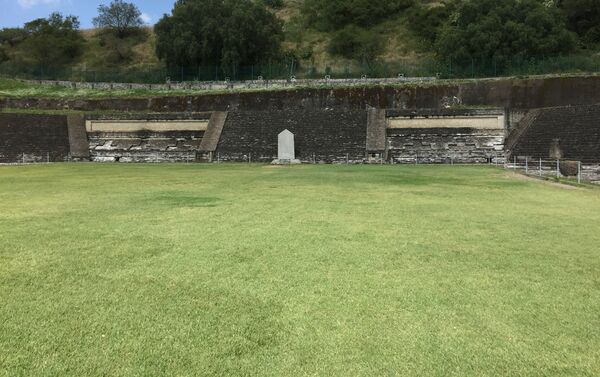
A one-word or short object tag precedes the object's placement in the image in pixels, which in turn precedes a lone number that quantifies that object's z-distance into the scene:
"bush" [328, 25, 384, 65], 38.78
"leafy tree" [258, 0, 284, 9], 52.16
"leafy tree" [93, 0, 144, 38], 49.72
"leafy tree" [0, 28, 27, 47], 48.38
